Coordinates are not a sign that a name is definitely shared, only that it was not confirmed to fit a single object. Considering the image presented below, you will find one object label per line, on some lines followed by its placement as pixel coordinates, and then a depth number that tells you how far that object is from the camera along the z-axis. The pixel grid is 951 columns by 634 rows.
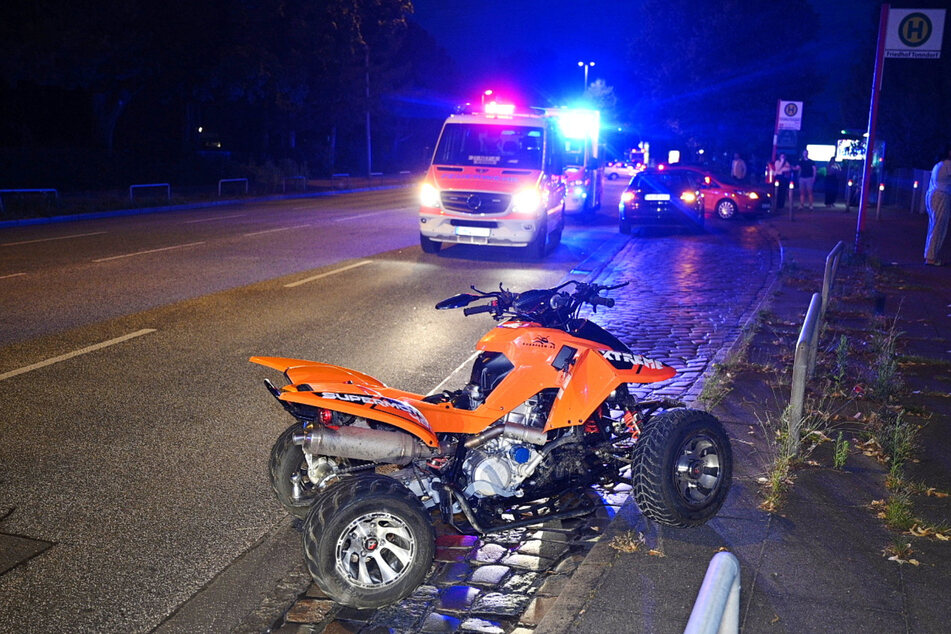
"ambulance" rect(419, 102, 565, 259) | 16.58
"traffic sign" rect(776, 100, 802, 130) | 29.95
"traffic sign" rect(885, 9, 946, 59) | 15.70
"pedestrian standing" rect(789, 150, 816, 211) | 31.14
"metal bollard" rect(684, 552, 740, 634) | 1.80
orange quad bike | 3.91
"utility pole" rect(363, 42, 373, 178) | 46.19
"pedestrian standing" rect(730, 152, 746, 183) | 30.69
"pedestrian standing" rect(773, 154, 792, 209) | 30.22
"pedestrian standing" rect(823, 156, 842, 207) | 32.31
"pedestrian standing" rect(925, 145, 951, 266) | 14.76
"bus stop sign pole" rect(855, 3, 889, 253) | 16.02
